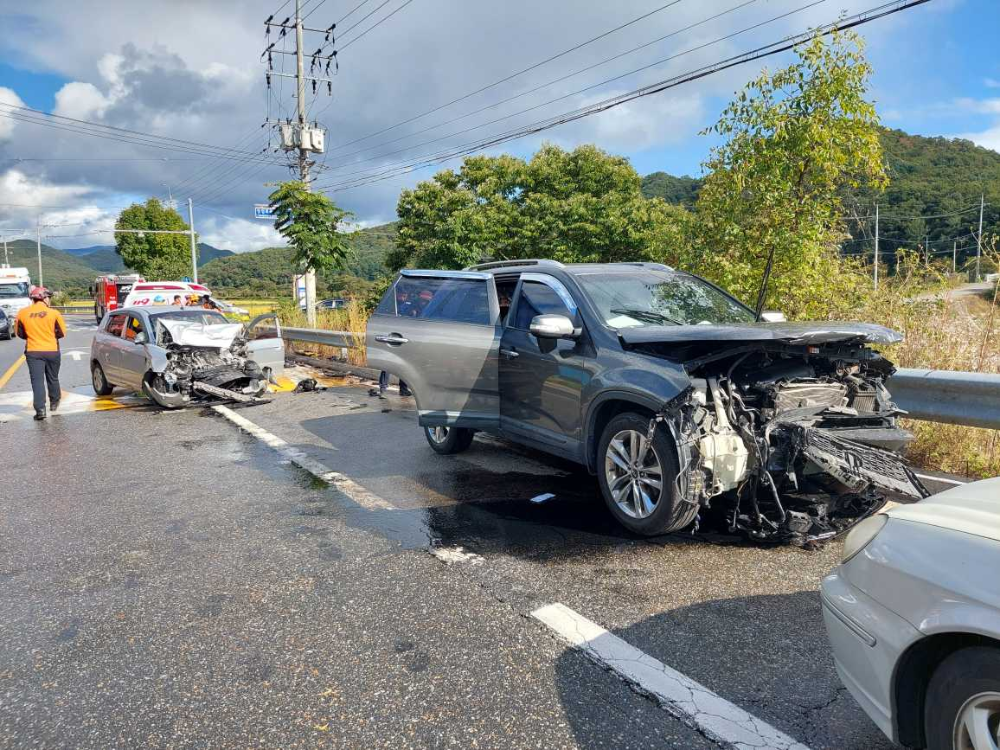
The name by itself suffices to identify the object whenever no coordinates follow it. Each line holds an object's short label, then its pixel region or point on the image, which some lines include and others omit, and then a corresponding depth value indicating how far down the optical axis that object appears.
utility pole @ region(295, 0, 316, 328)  29.97
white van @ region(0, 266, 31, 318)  30.58
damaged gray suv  4.21
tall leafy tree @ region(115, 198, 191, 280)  65.94
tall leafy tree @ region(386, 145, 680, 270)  33.94
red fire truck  35.78
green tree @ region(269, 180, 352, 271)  20.61
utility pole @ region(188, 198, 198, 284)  54.53
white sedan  1.88
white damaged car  10.53
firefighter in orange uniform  10.07
